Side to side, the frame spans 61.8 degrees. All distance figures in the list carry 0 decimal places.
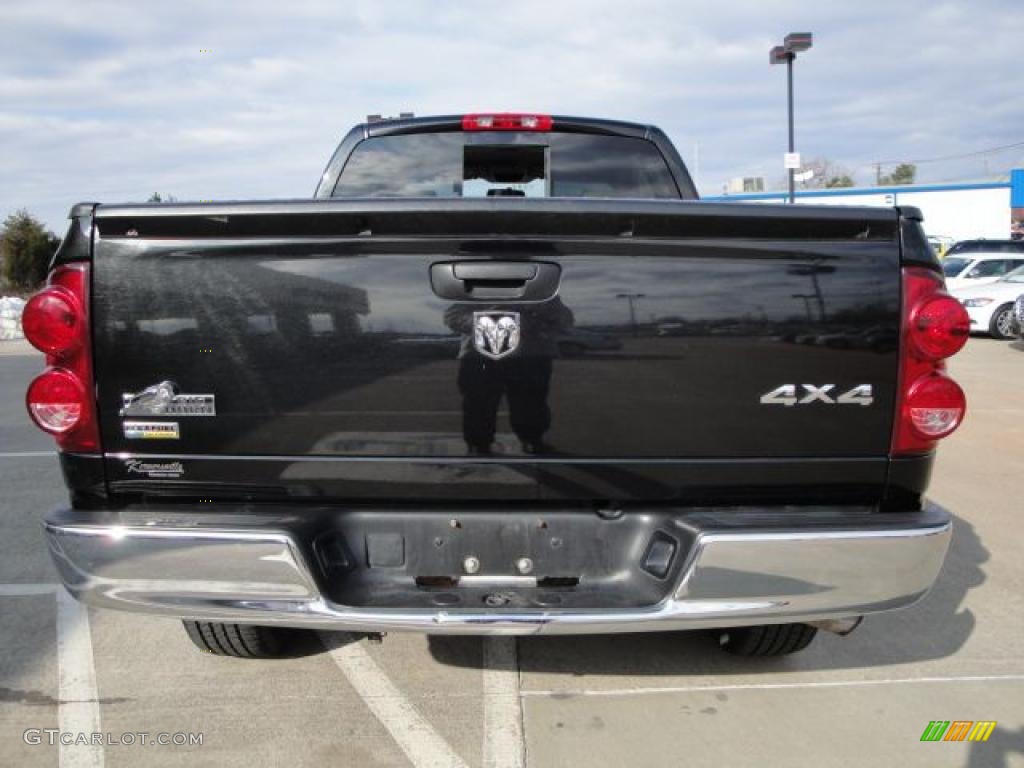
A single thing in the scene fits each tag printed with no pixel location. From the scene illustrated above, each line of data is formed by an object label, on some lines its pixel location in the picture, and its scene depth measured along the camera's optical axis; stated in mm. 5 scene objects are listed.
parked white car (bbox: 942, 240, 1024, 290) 17984
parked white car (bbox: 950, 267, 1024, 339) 15727
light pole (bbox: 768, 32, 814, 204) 17797
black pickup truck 2395
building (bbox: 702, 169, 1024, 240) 40500
